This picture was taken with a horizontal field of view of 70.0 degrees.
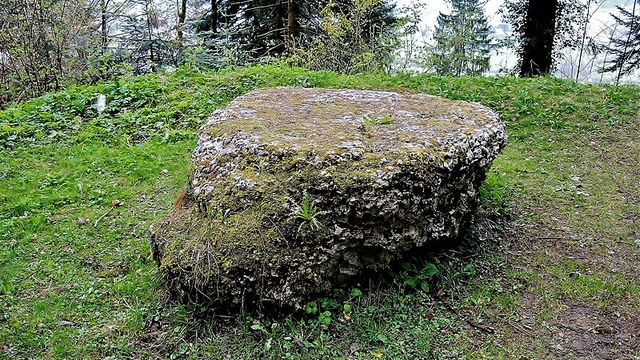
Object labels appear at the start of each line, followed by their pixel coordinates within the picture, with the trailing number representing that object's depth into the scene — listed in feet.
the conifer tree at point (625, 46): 25.86
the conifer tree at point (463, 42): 29.76
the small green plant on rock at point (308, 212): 8.06
